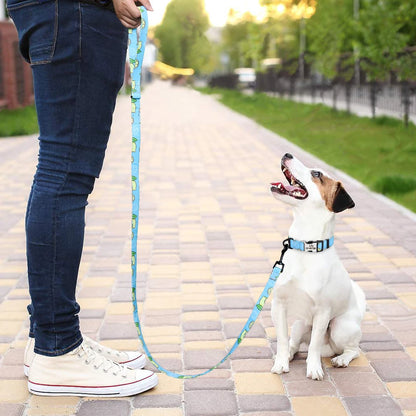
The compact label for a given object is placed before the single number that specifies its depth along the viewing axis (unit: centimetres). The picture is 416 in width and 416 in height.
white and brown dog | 273
